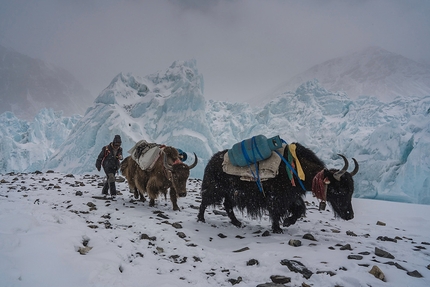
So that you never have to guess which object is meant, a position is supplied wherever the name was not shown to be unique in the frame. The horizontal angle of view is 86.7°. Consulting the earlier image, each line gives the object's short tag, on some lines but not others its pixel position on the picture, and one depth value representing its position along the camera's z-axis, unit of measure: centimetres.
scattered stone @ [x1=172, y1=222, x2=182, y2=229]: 339
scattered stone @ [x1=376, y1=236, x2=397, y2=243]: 312
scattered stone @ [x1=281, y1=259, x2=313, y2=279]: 203
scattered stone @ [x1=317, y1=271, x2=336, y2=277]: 199
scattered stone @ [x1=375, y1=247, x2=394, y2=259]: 240
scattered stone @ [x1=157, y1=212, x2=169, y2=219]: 386
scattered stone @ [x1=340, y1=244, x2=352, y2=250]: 264
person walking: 514
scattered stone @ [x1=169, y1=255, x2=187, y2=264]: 238
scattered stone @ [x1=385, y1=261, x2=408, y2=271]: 213
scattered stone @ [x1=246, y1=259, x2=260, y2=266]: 229
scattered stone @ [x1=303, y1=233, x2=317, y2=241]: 309
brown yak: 425
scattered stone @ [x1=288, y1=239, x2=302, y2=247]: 279
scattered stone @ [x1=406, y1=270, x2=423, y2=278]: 199
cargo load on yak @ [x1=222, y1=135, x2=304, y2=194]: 344
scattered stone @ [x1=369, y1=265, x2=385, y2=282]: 191
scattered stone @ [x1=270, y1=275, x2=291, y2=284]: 193
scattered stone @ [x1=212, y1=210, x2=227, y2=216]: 466
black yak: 335
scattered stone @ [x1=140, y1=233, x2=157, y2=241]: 280
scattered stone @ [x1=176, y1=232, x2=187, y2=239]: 304
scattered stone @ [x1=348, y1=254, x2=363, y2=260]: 232
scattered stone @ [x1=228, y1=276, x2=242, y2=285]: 200
